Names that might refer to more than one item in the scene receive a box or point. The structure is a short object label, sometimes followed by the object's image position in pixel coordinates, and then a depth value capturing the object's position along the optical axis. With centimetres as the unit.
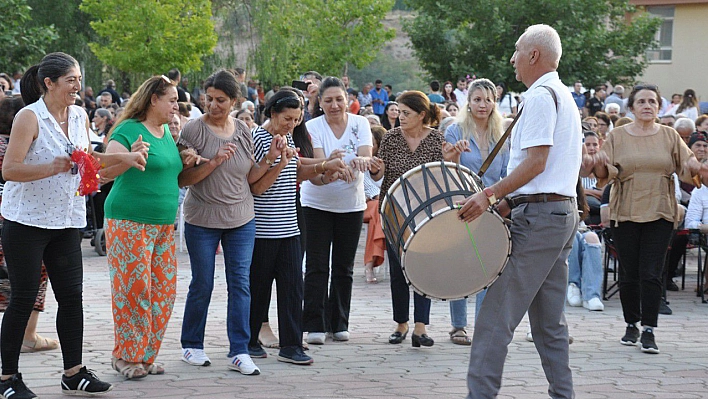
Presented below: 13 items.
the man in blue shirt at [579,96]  2846
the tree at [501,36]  3622
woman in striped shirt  725
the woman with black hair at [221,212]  689
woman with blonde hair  808
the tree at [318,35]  4162
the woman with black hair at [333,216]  797
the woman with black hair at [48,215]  601
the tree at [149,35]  2888
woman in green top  648
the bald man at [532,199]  540
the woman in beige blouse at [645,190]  786
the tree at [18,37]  2400
